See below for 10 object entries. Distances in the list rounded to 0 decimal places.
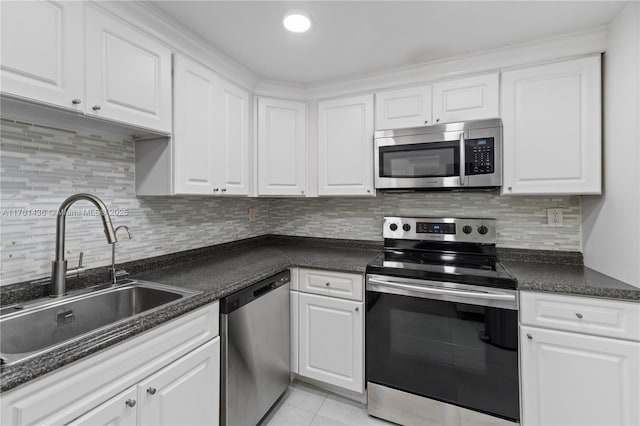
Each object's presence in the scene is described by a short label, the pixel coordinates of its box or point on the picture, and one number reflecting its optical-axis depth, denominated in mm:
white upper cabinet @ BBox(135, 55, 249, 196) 1567
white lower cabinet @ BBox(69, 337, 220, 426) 935
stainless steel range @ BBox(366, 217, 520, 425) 1481
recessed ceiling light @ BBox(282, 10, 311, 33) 1434
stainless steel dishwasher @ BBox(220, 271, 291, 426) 1388
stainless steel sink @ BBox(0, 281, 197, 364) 1019
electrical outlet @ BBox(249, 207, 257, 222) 2617
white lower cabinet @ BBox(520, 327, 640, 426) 1284
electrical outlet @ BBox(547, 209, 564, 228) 1869
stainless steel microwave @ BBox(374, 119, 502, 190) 1769
